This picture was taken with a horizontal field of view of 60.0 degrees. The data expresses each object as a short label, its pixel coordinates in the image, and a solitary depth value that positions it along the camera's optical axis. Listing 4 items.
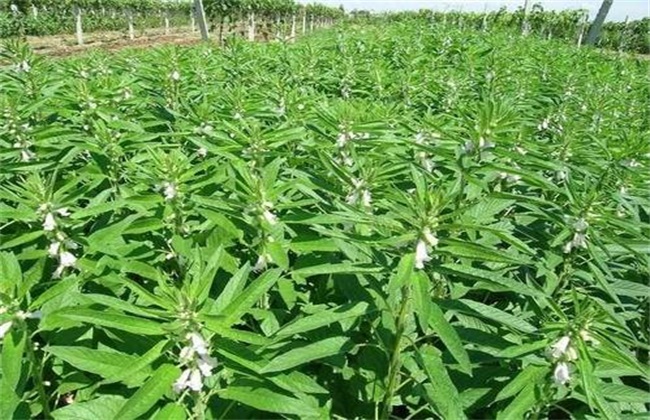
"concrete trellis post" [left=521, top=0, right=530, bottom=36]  22.13
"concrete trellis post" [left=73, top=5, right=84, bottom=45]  30.61
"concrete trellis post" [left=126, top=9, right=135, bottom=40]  34.91
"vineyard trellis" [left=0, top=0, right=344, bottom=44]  32.44
